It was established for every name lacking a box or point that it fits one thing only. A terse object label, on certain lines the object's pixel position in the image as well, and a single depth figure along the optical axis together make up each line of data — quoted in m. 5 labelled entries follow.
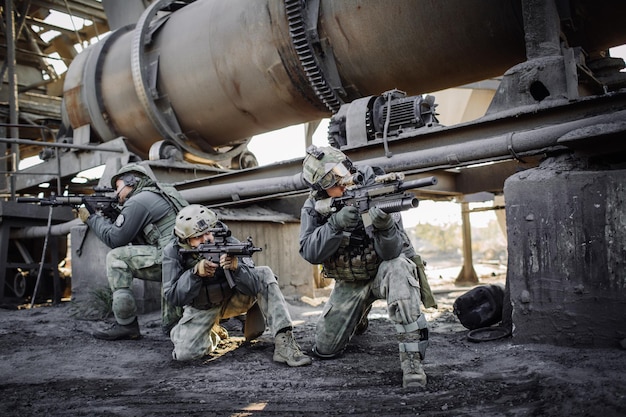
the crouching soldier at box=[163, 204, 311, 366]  3.47
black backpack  3.78
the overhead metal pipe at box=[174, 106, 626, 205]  3.09
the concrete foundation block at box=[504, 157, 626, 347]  2.92
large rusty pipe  4.54
